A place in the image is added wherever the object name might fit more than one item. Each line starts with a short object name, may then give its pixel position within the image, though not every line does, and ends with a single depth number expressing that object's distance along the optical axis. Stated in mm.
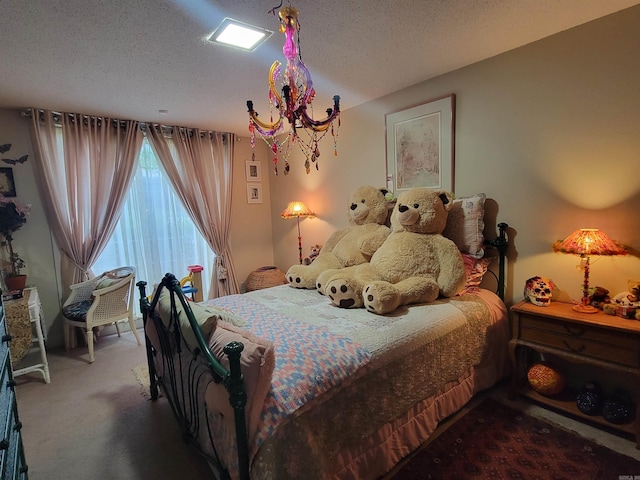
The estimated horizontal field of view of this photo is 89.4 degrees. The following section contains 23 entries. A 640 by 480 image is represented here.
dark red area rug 1588
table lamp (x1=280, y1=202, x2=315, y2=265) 3928
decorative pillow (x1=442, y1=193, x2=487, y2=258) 2412
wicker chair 2990
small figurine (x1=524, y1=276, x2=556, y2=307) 2088
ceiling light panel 1829
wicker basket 4234
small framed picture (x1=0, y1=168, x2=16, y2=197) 3064
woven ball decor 2051
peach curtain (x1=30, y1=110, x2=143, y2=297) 3189
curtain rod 3078
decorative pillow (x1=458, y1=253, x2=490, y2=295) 2428
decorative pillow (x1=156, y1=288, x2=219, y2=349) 1457
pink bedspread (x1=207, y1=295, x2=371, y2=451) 1204
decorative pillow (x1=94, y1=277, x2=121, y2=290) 3233
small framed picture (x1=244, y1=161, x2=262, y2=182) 4574
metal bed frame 1140
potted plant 2883
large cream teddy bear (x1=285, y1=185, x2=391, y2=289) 2750
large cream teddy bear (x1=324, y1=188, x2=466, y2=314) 2098
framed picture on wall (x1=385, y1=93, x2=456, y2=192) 2707
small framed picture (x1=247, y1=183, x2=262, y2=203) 4629
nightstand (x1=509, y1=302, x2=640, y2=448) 1698
